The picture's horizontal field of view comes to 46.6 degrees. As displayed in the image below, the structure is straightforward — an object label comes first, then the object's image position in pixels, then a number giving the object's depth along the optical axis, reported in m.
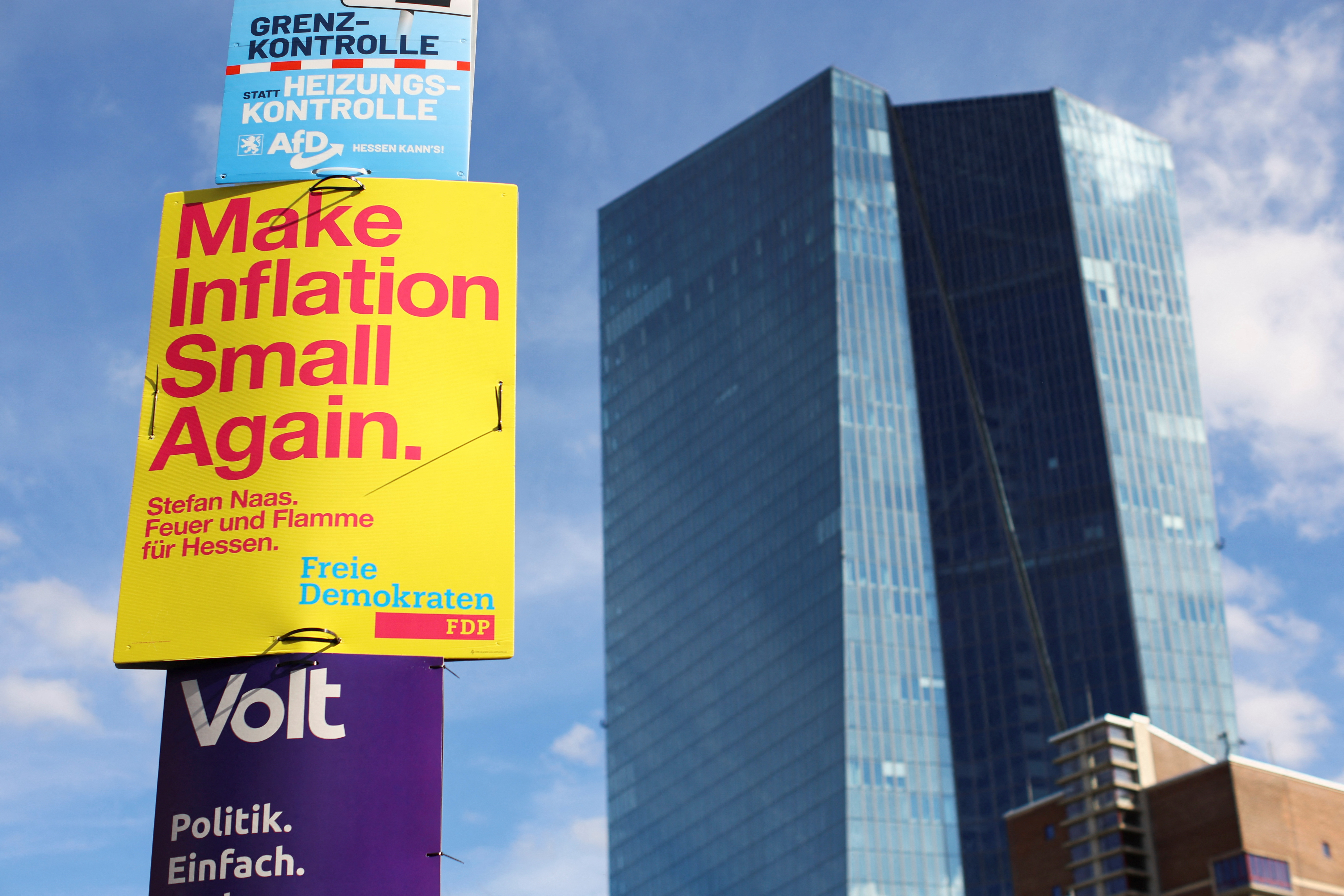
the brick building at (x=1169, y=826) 91.62
